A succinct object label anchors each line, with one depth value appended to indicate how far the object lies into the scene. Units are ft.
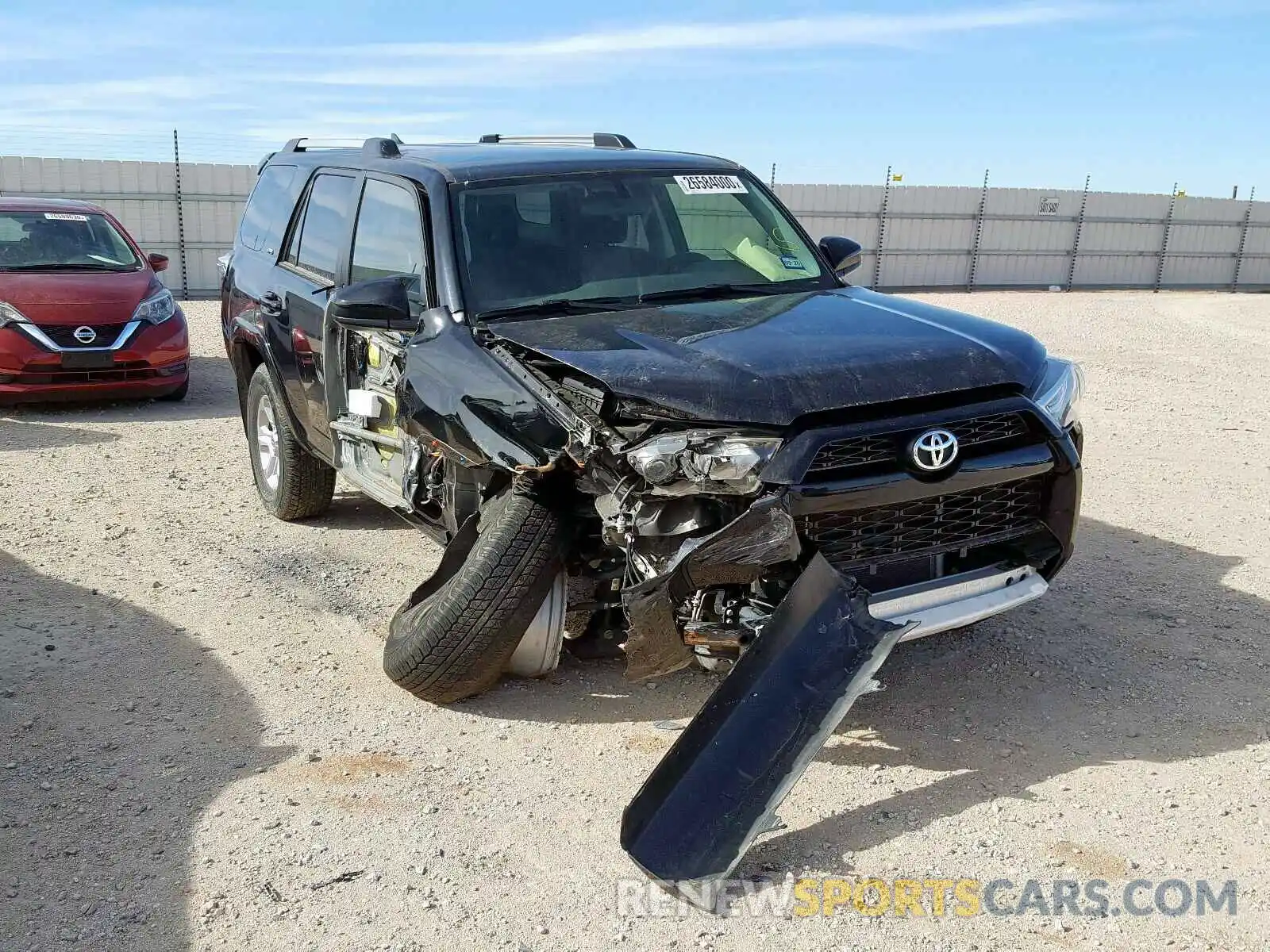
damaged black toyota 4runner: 11.35
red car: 31.81
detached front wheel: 13.01
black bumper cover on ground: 10.67
